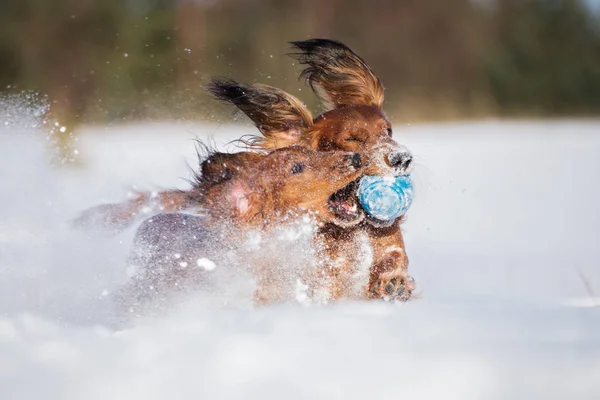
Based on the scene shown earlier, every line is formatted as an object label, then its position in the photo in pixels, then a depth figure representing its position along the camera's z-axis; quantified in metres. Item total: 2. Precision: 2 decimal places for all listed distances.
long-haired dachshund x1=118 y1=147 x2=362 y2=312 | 8.26
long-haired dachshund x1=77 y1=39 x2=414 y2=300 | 8.17
